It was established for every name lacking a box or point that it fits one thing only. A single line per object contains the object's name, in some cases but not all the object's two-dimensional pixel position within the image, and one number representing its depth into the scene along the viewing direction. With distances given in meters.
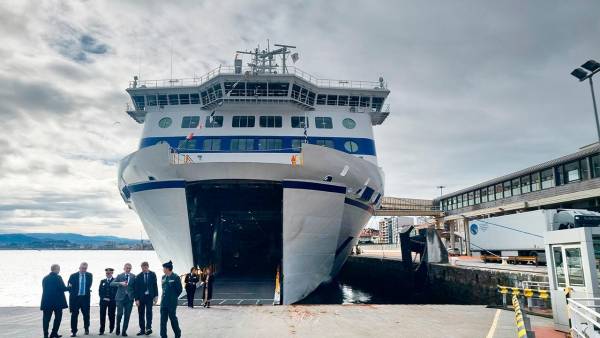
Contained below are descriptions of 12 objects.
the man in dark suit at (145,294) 7.73
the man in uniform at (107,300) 7.82
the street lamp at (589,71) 12.18
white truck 18.91
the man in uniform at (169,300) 6.93
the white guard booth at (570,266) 7.55
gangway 39.62
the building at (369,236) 113.25
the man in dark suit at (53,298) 7.16
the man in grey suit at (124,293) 7.73
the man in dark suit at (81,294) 7.68
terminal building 21.05
